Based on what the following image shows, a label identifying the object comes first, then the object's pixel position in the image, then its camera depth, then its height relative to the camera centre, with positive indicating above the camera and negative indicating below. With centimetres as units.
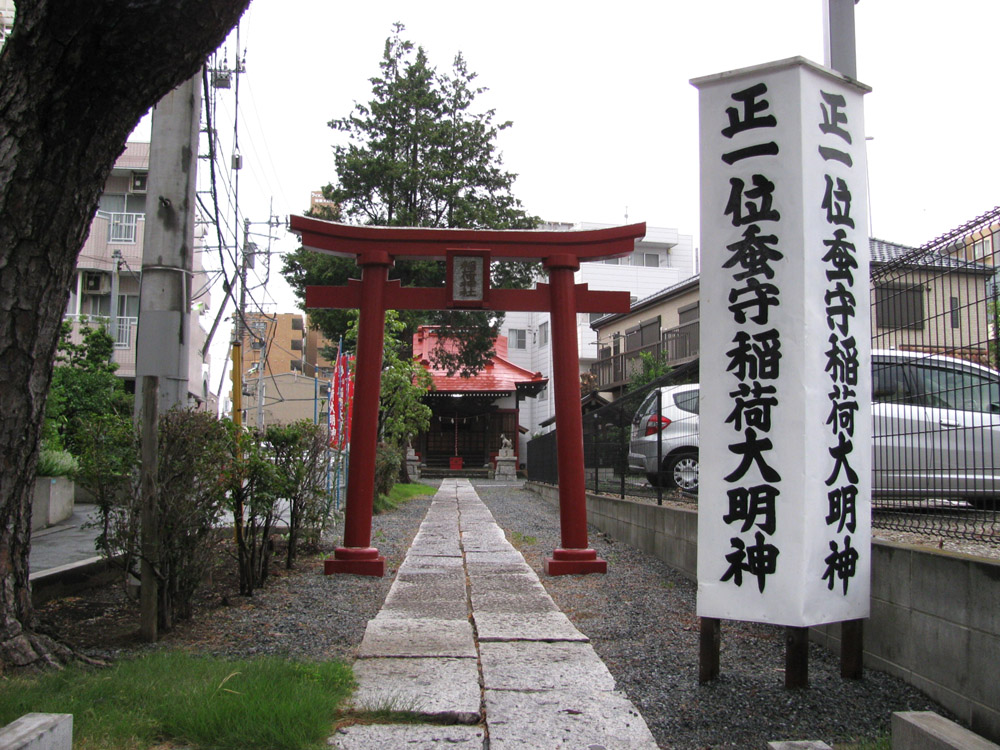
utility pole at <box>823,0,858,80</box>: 458 +234
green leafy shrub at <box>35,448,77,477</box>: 1009 -51
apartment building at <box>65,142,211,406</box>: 2278 +487
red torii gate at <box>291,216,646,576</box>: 714 +130
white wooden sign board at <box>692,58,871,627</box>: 349 +37
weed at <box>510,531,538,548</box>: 940 -135
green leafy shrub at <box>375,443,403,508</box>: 1416 -70
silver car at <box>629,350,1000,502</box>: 396 +6
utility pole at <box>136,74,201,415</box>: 545 +145
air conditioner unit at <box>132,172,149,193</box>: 2409 +764
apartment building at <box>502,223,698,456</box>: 3519 +676
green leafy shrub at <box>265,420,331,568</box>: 622 -39
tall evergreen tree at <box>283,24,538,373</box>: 2069 +680
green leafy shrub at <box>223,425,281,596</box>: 529 -50
